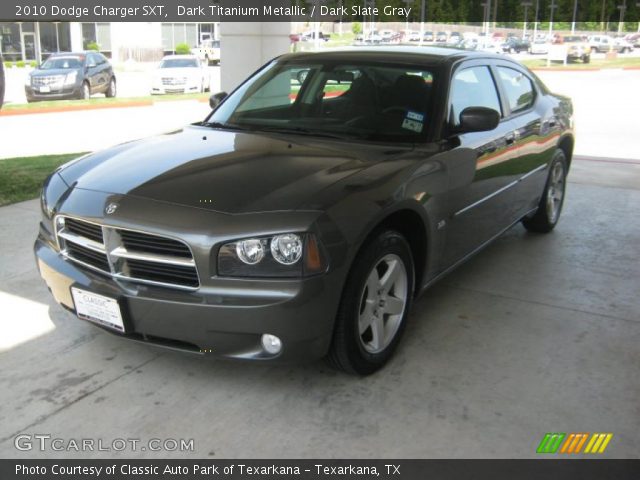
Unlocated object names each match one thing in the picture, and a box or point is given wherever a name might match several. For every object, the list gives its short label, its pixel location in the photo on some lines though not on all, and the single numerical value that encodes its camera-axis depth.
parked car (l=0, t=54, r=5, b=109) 6.92
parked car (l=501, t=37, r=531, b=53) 48.97
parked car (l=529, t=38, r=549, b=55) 49.41
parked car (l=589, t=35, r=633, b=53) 55.00
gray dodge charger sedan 2.90
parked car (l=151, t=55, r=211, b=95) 22.06
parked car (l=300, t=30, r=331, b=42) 52.23
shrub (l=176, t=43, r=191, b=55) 46.06
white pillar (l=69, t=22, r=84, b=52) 44.44
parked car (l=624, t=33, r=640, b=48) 55.58
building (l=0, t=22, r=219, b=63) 42.28
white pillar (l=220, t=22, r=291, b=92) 9.73
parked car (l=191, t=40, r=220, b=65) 39.76
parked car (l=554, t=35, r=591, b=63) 44.69
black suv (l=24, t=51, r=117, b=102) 18.83
